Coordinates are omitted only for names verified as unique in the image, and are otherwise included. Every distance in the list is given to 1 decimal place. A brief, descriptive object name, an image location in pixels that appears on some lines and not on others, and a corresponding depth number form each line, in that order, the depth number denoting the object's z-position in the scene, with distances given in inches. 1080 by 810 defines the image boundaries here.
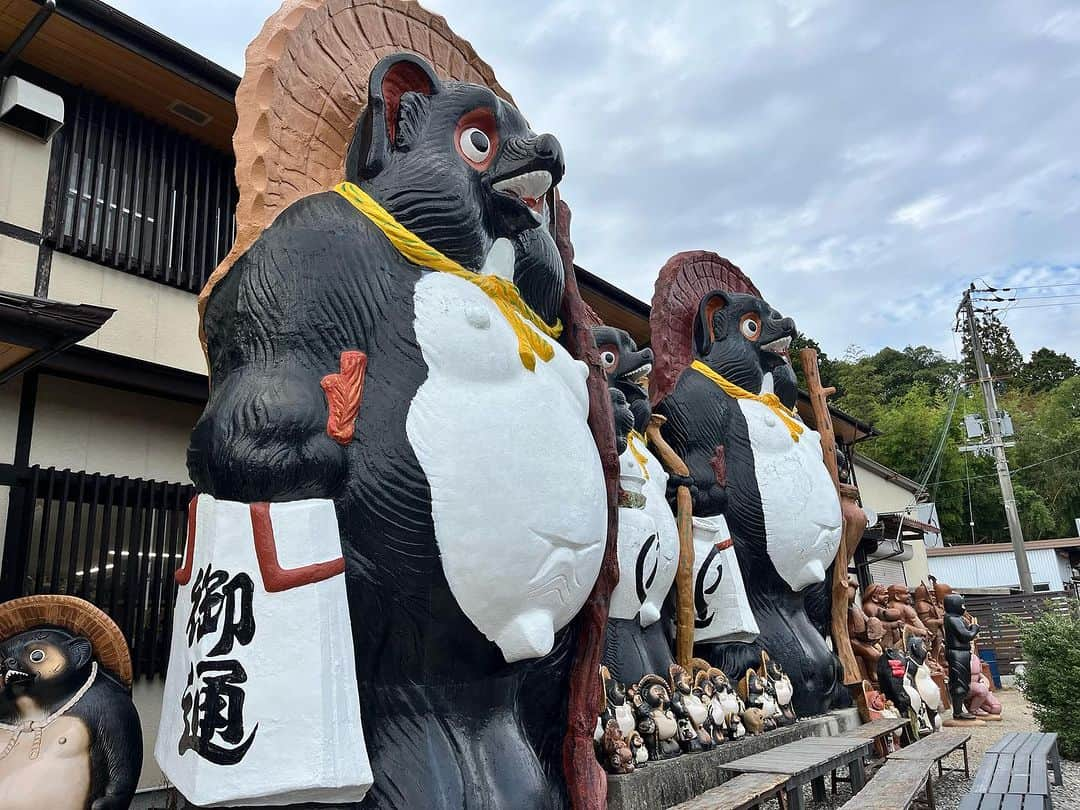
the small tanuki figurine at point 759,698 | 190.1
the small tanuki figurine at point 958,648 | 332.5
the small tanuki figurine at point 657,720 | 156.6
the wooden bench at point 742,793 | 138.3
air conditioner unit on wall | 186.4
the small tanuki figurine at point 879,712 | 229.0
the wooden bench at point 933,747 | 192.1
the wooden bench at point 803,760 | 161.2
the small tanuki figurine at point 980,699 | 351.3
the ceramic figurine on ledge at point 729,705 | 178.2
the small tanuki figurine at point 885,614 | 273.7
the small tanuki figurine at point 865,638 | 250.4
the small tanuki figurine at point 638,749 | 148.9
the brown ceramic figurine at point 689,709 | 164.6
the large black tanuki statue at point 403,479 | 92.7
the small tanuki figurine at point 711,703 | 171.3
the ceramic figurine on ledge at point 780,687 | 196.5
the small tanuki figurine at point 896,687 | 248.8
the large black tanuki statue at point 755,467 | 208.2
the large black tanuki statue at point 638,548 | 170.9
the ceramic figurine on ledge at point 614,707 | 147.6
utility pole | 658.2
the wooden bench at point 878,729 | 202.7
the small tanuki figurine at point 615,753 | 142.6
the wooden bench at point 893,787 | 146.6
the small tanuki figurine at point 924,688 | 257.1
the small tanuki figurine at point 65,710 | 109.2
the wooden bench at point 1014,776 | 154.6
